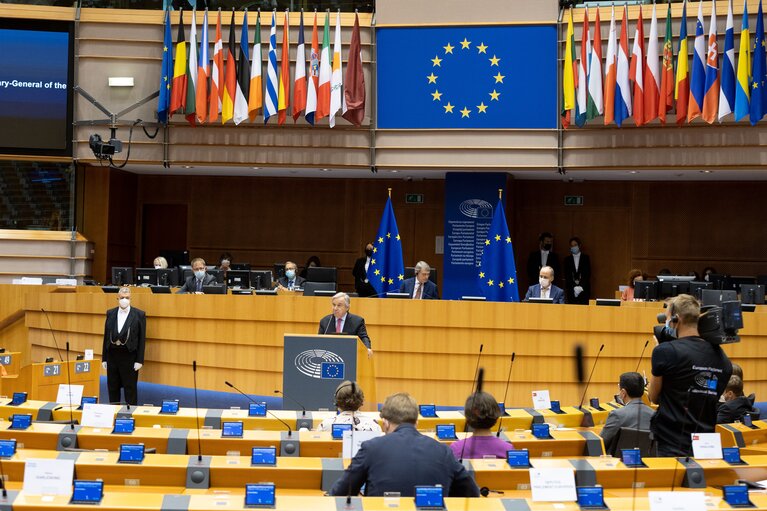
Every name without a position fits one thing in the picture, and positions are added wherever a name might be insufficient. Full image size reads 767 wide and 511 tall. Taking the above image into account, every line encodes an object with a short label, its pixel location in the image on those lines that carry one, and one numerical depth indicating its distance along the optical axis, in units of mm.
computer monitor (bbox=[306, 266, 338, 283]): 13766
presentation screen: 15102
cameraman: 4891
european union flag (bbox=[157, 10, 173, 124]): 14938
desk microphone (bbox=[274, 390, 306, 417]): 8223
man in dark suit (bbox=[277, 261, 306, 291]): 13664
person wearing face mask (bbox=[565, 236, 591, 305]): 16172
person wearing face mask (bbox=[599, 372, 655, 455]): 5988
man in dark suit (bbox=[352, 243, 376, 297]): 14789
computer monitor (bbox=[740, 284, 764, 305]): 11023
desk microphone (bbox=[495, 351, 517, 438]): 5662
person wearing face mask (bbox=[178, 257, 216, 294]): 12109
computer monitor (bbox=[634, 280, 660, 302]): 11188
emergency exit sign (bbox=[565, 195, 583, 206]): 16984
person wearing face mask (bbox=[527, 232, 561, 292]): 16344
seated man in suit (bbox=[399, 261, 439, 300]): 10781
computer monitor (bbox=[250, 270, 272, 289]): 12984
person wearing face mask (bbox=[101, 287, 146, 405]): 10422
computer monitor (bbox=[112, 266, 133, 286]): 13102
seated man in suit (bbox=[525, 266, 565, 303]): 10680
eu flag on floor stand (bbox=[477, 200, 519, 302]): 12172
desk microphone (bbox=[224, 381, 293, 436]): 6162
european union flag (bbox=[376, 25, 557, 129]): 14594
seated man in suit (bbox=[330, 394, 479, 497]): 4121
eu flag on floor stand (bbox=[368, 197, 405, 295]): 12680
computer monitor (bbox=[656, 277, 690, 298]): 11195
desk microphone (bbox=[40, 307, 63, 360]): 12020
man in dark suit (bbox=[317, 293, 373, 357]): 8727
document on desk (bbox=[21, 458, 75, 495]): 3926
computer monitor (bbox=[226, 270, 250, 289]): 13031
